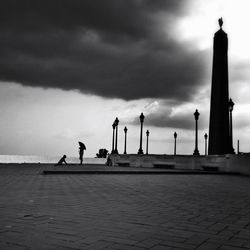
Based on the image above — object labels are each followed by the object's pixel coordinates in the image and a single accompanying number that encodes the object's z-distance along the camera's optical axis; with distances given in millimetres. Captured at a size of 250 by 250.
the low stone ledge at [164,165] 31703
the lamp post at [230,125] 28078
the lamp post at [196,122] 36956
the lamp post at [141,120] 40203
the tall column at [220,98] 28953
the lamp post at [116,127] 40947
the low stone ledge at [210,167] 26180
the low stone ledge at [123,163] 36412
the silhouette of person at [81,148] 33394
